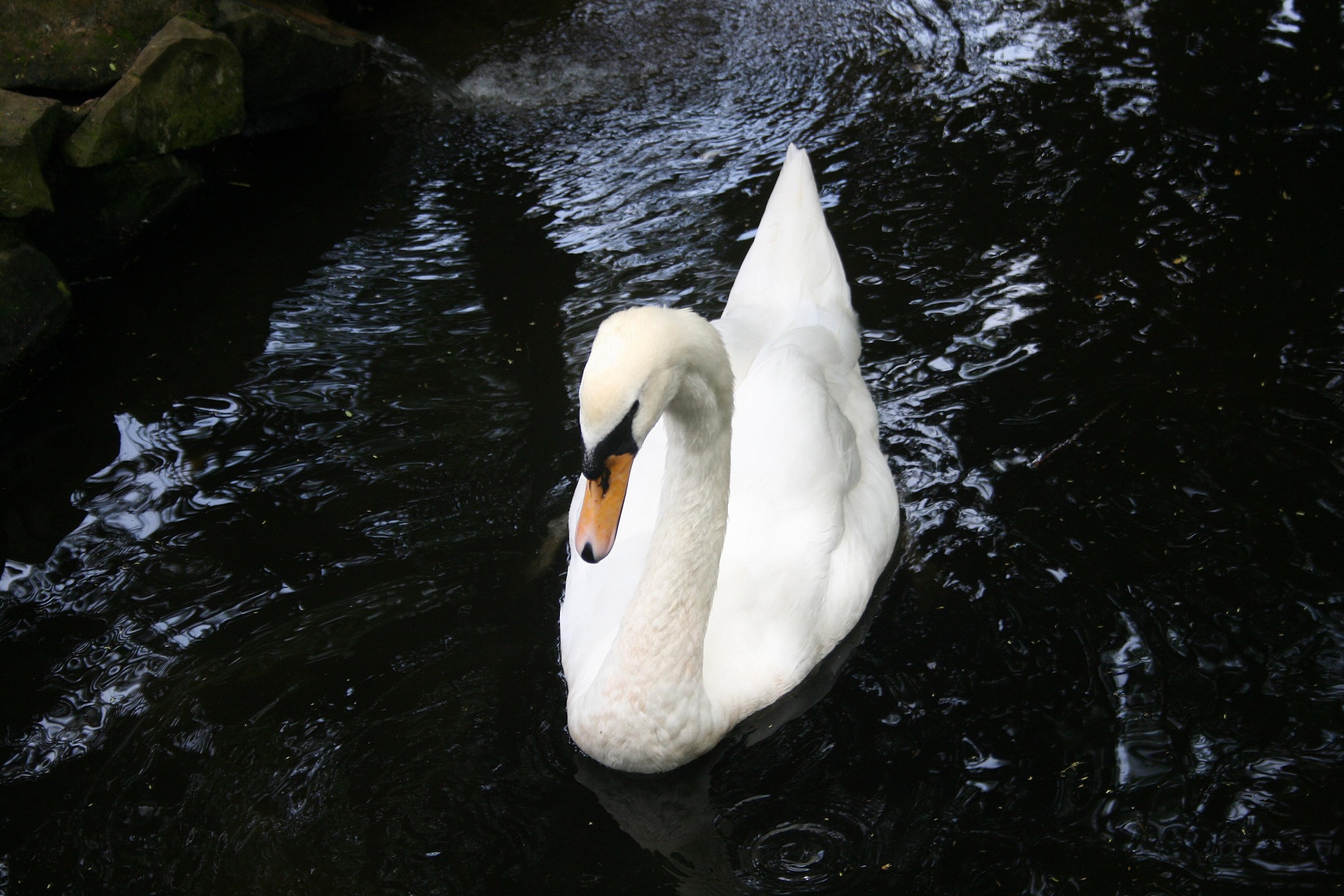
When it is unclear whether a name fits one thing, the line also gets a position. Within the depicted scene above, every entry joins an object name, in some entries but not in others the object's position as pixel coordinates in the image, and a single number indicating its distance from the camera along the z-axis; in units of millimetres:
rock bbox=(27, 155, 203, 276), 6020
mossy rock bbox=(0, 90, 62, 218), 5371
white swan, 2771
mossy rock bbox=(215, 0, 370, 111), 6969
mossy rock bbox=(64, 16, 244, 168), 5969
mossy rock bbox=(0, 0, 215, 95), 6000
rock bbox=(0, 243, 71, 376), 5262
